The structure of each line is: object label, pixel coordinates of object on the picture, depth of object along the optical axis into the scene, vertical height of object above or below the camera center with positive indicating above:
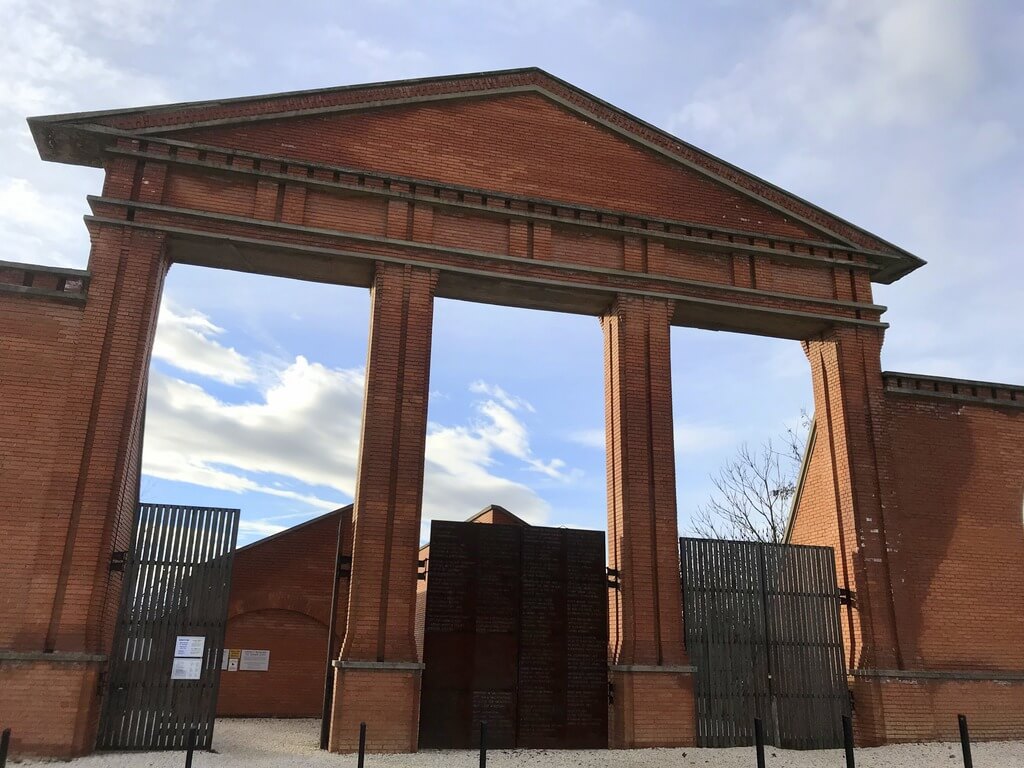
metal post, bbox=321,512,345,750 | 11.58 -0.88
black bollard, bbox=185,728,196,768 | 9.24 -1.51
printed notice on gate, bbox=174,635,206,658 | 11.37 -0.41
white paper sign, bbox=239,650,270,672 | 19.56 -1.02
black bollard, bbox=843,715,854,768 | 9.49 -1.25
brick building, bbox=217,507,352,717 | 19.50 -0.02
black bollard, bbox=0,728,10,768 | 8.02 -1.33
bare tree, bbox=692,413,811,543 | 34.47 +5.28
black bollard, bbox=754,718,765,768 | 9.66 -1.31
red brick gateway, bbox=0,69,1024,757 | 11.22 +4.50
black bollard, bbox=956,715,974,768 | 10.08 -1.33
